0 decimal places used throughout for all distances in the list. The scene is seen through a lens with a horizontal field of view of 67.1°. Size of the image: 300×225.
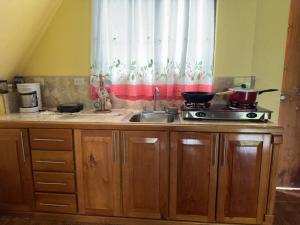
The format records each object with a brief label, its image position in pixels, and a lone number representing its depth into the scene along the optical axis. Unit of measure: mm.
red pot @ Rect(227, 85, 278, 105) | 1851
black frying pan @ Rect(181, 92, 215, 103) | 1920
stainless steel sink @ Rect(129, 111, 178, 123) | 2137
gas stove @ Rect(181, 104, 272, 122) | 1744
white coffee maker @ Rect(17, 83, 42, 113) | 2172
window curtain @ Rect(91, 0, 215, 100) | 2088
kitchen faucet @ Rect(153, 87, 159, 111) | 2203
